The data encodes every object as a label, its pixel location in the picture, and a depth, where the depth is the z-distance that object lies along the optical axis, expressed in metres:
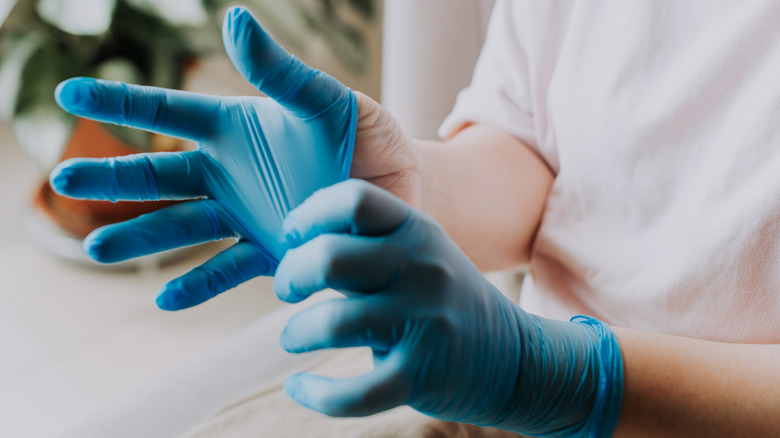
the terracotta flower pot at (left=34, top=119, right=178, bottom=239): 1.49
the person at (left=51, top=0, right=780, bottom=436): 0.45
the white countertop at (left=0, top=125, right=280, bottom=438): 1.31
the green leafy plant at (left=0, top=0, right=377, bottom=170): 1.28
